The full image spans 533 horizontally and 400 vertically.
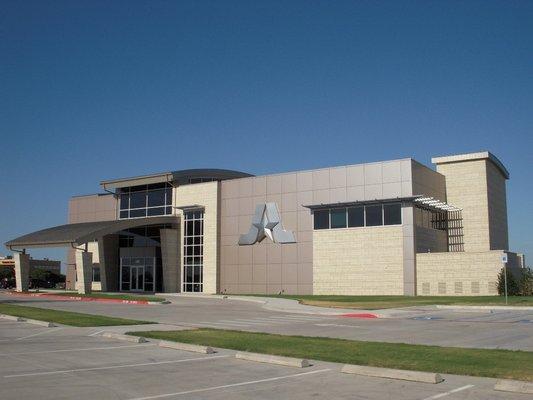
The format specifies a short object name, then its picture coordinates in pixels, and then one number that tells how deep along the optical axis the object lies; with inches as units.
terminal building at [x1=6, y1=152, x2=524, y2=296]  1642.5
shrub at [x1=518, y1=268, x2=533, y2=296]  1568.7
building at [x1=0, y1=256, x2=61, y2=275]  4611.0
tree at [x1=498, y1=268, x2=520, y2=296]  1521.5
